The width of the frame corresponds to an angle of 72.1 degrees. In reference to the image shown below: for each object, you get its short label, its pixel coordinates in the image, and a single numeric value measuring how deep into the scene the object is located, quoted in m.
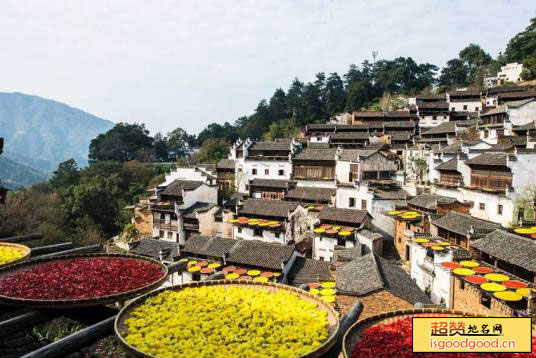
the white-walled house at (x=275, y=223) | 29.94
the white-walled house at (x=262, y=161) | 40.12
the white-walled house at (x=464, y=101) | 55.47
